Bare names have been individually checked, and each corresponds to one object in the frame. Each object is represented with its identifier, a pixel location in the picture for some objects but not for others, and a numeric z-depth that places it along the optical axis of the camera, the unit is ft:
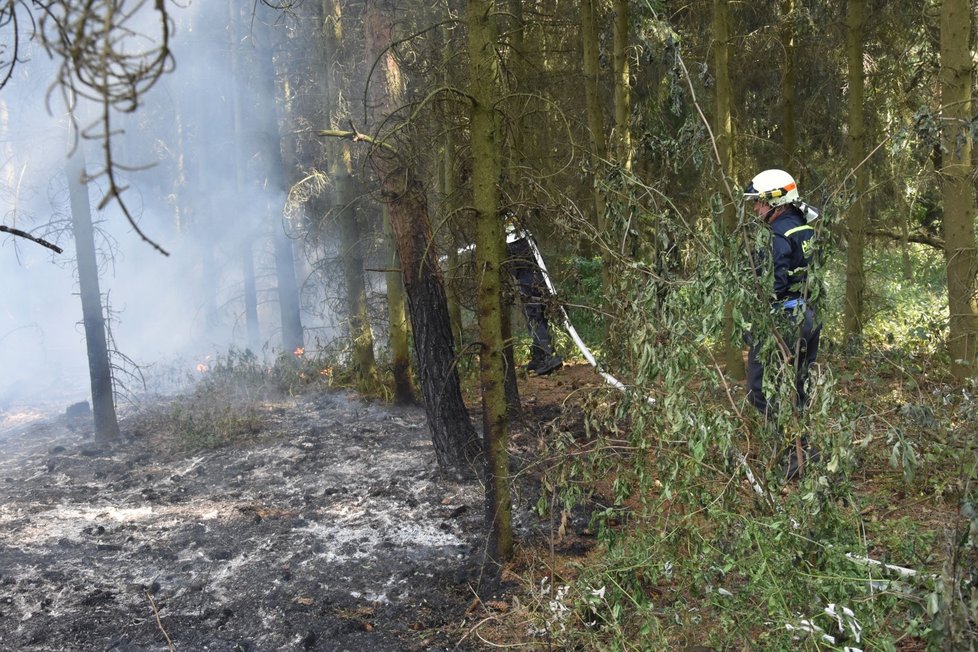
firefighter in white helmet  18.78
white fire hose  10.87
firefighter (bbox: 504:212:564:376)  17.64
